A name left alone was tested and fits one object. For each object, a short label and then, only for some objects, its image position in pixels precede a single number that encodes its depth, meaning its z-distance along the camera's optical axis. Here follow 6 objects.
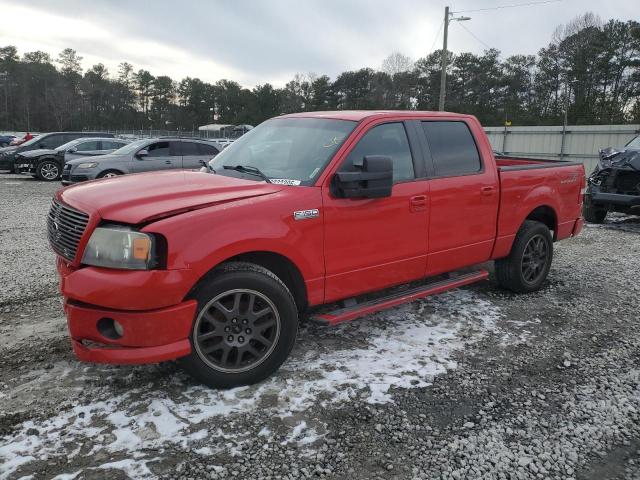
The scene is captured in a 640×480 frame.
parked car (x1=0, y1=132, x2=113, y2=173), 19.34
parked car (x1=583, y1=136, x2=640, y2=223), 9.23
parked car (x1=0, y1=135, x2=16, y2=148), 32.41
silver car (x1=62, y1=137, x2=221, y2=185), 12.82
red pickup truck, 2.94
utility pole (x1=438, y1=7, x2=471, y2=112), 23.94
